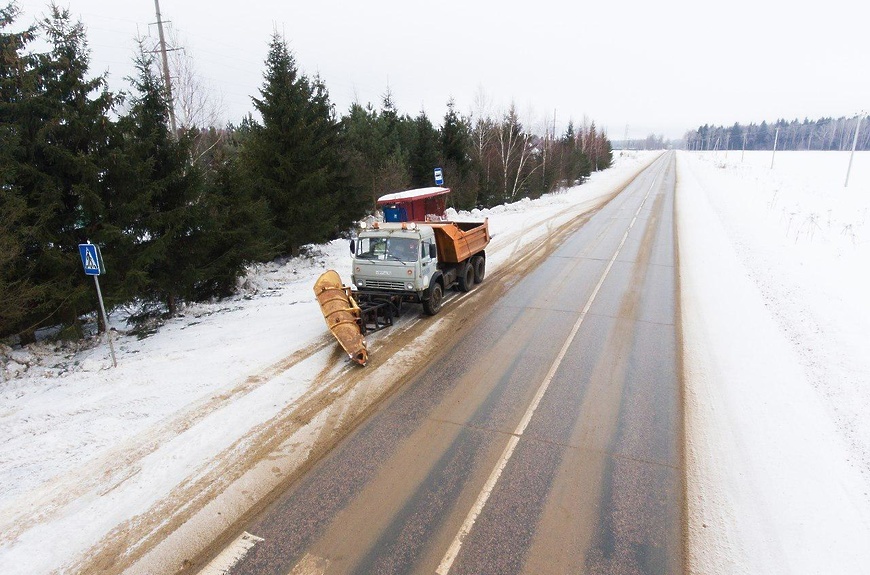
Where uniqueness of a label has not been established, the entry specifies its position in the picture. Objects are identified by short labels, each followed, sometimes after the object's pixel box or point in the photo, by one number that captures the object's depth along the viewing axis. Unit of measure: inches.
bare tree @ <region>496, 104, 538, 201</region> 1427.2
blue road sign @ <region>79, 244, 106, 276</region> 328.2
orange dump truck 440.1
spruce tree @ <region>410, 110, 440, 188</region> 1152.2
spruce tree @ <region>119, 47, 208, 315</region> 399.5
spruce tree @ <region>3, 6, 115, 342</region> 340.8
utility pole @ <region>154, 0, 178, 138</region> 572.3
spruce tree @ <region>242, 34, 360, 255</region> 644.1
